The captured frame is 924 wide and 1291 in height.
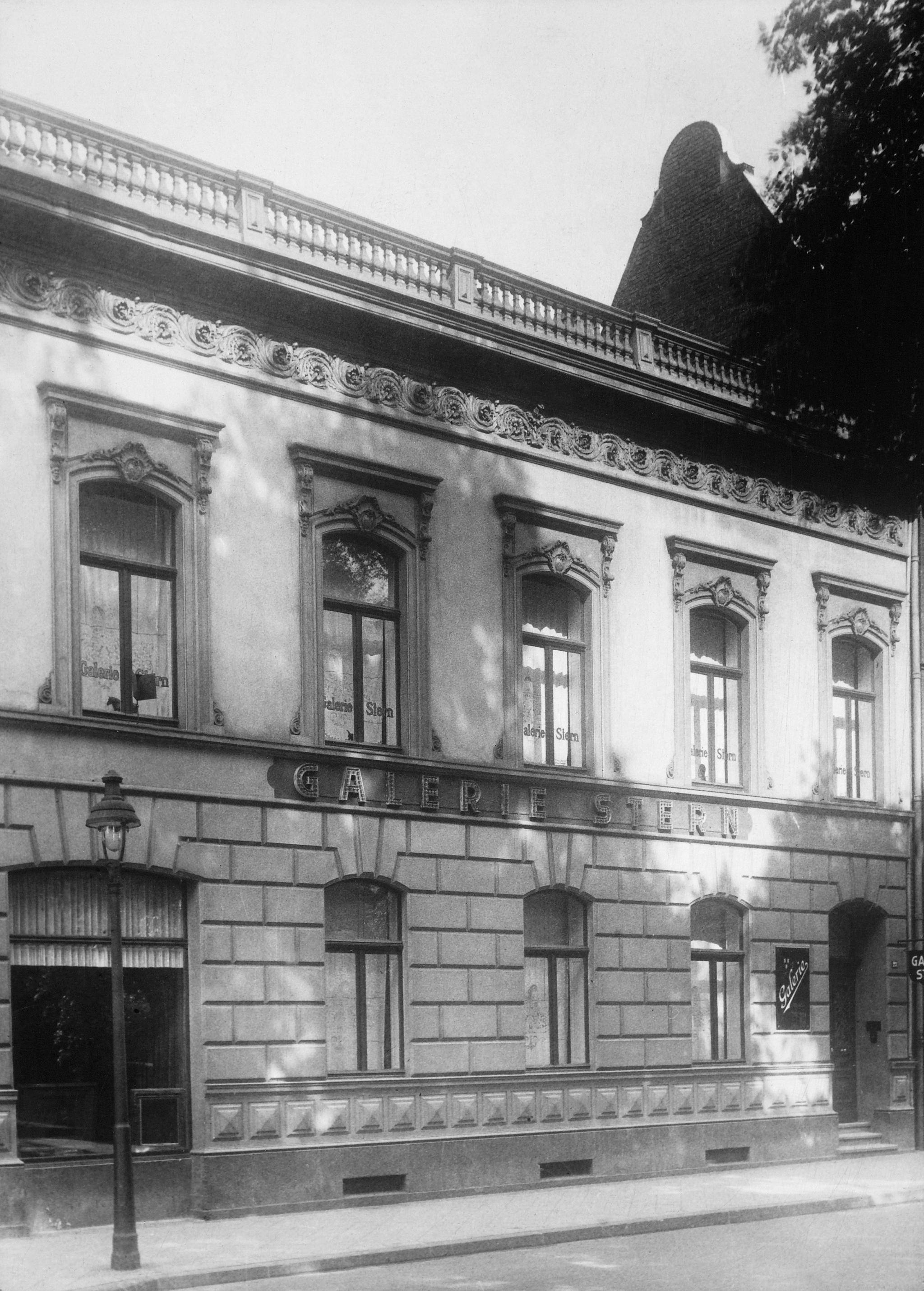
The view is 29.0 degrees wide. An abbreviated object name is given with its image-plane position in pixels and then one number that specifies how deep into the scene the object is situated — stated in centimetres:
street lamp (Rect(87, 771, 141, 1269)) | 1501
